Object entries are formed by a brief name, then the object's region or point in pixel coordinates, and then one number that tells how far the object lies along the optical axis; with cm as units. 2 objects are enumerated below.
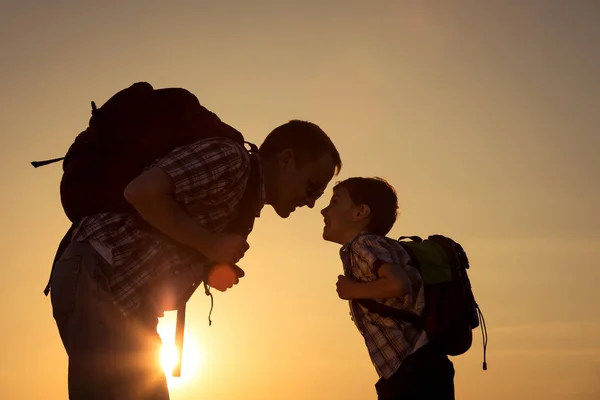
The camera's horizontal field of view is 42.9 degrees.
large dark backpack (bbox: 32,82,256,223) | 398
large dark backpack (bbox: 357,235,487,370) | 621
